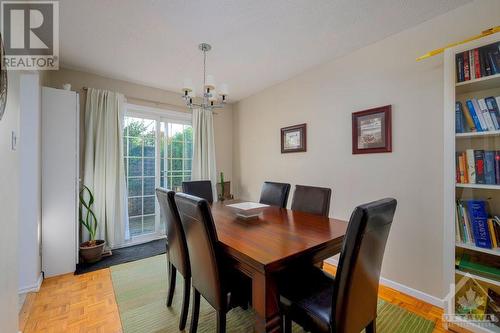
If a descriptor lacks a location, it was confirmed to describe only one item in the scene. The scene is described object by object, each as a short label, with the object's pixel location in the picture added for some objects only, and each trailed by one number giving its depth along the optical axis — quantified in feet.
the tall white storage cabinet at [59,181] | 7.93
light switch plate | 4.34
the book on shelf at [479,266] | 5.07
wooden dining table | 3.46
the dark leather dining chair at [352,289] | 3.13
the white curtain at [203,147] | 12.85
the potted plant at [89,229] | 8.97
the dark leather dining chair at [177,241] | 5.27
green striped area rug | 5.42
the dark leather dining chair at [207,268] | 4.05
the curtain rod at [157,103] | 11.29
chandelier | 6.73
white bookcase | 5.24
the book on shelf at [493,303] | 5.01
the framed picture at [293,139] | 10.09
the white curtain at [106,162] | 9.77
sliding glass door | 11.33
